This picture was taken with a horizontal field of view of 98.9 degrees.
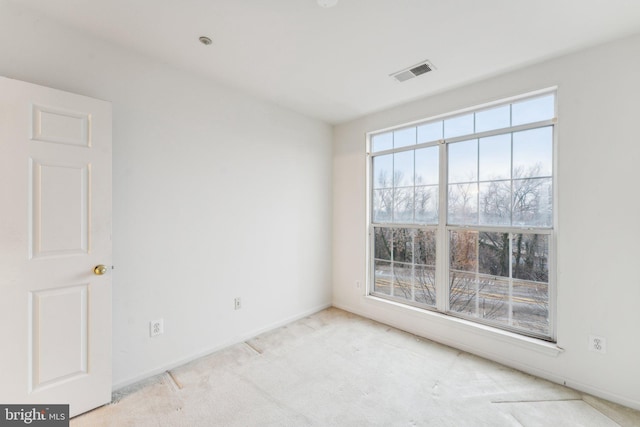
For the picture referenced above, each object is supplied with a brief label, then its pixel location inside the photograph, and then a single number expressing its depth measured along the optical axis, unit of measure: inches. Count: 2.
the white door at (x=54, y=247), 60.9
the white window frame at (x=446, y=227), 89.1
